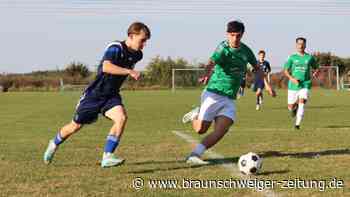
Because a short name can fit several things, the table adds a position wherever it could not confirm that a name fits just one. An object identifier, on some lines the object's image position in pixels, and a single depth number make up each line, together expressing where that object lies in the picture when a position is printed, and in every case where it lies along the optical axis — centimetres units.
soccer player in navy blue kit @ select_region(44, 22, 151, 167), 1271
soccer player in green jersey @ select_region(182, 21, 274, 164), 1362
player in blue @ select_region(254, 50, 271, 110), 3512
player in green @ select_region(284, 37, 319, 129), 2219
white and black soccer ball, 1186
